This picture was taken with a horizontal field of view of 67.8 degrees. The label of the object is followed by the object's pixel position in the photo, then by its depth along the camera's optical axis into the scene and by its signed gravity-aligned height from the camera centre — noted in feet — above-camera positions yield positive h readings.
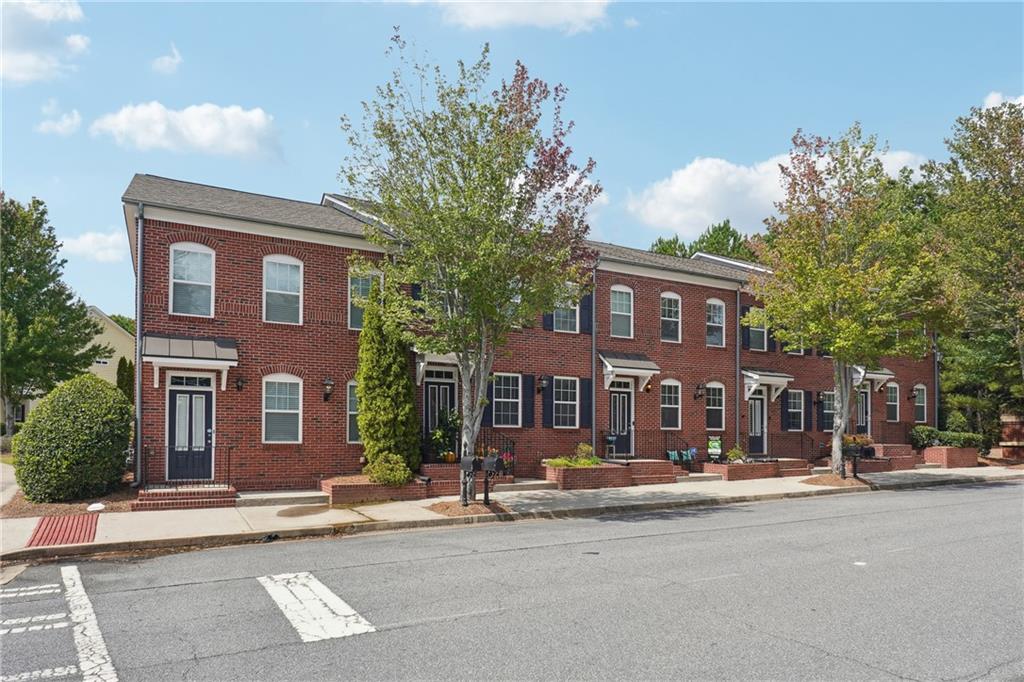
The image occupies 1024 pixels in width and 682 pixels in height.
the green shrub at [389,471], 53.47 -5.88
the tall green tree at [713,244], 172.35 +33.11
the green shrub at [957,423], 100.01 -4.75
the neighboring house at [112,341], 136.15 +8.49
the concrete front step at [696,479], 70.42 -8.62
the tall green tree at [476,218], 47.98 +10.83
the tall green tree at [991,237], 88.02 +17.57
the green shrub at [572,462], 62.69 -6.27
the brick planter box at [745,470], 72.90 -8.12
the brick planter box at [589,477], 61.57 -7.41
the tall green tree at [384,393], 55.11 -0.43
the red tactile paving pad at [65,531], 37.09 -7.41
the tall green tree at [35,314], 93.25 +9.33
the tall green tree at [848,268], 66.90 +10.70
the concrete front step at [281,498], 50.49 -7.52
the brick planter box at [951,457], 91.20 -8.42
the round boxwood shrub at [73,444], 47.01 -3.57
